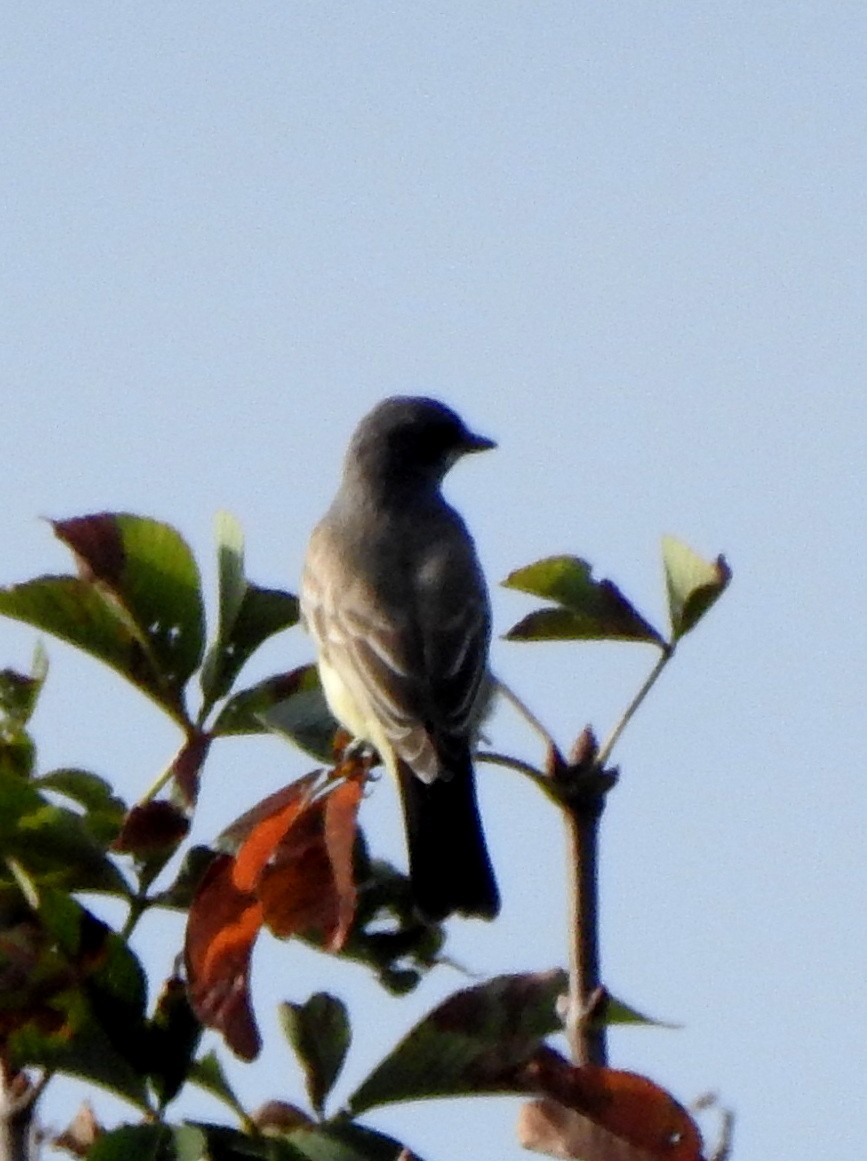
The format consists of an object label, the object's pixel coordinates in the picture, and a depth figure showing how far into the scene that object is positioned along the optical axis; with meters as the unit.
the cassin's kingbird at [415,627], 9.12
